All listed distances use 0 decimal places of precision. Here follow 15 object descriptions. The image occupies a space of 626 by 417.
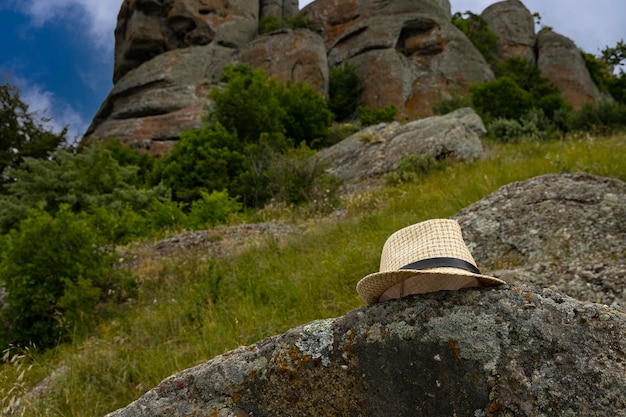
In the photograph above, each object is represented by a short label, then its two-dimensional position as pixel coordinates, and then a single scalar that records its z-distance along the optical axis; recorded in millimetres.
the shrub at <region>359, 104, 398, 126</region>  25422
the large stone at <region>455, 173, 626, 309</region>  3207
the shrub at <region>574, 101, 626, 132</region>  14023
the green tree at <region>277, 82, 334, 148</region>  20384
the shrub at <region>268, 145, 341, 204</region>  11211
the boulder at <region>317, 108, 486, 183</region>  11195
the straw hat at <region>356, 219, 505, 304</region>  1504
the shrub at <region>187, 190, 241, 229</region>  11195
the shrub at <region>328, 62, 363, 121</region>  30075
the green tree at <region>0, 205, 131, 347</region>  5441
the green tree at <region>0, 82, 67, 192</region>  19297
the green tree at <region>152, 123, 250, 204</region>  14867
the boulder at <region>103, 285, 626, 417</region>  1271
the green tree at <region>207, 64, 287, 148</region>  17109
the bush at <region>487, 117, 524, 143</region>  13477
